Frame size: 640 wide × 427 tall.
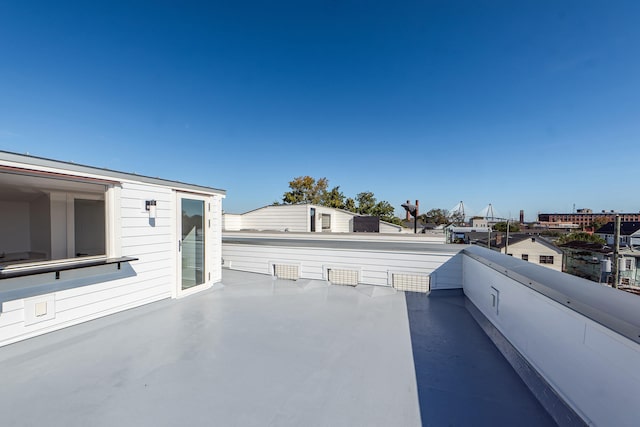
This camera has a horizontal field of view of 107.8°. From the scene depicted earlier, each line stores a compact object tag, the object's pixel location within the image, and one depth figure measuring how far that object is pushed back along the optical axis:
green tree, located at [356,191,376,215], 20.06
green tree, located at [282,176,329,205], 21.80
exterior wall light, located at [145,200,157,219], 3.25
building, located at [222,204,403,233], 10.34
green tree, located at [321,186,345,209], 21.13
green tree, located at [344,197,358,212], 21.19
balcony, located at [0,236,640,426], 1.35
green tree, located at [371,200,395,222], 19.79
